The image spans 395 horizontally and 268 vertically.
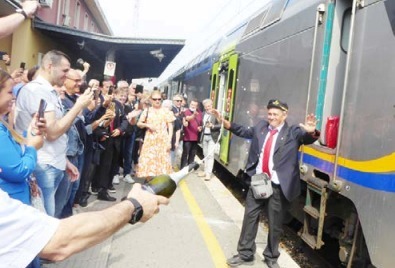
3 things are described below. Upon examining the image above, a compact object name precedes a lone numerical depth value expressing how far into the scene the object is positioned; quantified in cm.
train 343
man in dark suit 440
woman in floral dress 723
